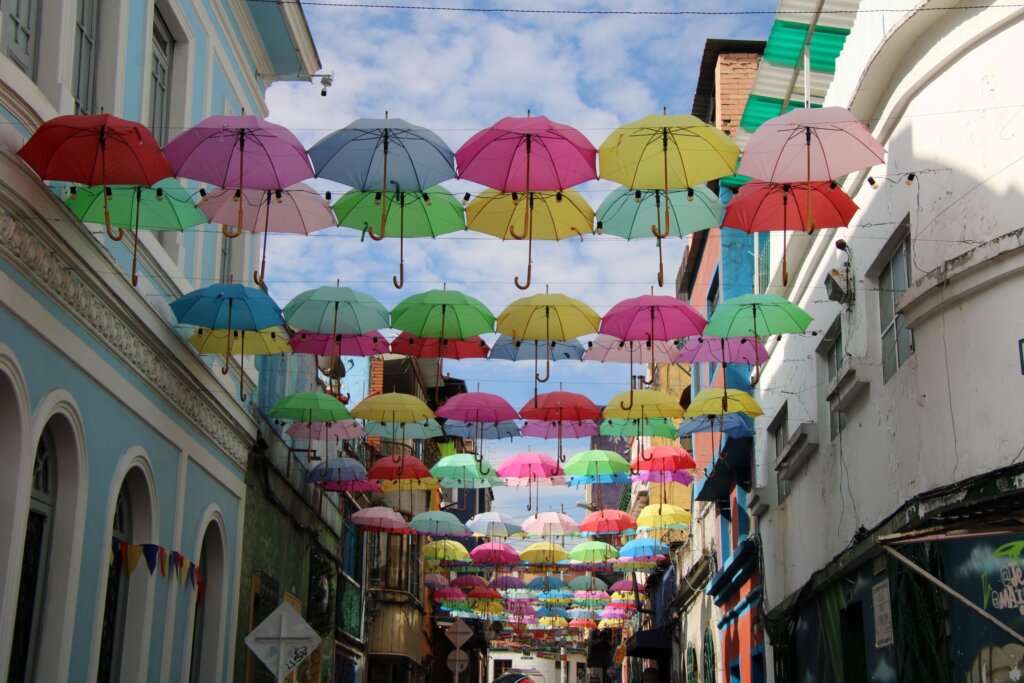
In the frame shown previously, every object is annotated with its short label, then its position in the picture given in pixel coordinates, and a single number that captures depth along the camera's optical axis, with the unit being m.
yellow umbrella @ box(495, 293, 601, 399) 14.94
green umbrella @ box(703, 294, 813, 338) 14.34
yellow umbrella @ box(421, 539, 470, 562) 32.91
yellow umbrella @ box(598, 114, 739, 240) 11.09
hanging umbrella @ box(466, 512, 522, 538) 29.33
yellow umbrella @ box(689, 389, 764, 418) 17.08
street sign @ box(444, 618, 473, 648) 27.19
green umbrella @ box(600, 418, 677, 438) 19.36
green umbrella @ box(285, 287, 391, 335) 14.80
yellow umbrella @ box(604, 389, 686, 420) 17.41
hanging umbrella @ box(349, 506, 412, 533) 26.17
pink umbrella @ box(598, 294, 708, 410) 14.59
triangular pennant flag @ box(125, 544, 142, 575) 13.73
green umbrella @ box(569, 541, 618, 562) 31.53
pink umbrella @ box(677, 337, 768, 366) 16.06
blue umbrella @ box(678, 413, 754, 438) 20.03
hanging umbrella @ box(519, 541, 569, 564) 32.81
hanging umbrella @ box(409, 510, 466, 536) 27.27
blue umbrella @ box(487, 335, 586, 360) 16.75
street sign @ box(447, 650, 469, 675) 27.03
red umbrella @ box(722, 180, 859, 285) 11.92
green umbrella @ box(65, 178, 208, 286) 11.47
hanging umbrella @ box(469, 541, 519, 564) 32.25
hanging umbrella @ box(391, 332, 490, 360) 15.86
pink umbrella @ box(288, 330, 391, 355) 15.99
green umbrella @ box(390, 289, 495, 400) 14.97
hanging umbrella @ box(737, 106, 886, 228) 10.66
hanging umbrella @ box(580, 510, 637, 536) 27.55
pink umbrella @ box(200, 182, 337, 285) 12.67
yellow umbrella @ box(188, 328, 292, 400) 15.05
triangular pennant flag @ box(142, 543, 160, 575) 14.07
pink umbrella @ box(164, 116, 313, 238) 10.93
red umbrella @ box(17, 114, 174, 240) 10.04
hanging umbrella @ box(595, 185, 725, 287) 12.92
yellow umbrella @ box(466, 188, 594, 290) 12.85
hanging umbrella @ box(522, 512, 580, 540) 28.70
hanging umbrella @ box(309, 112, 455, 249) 11.39
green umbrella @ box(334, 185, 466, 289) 12.73
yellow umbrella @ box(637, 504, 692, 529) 27.28
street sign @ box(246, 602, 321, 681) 12.46
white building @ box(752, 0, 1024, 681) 9.16
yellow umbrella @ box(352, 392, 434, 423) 18.14
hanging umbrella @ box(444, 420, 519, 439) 19.94
